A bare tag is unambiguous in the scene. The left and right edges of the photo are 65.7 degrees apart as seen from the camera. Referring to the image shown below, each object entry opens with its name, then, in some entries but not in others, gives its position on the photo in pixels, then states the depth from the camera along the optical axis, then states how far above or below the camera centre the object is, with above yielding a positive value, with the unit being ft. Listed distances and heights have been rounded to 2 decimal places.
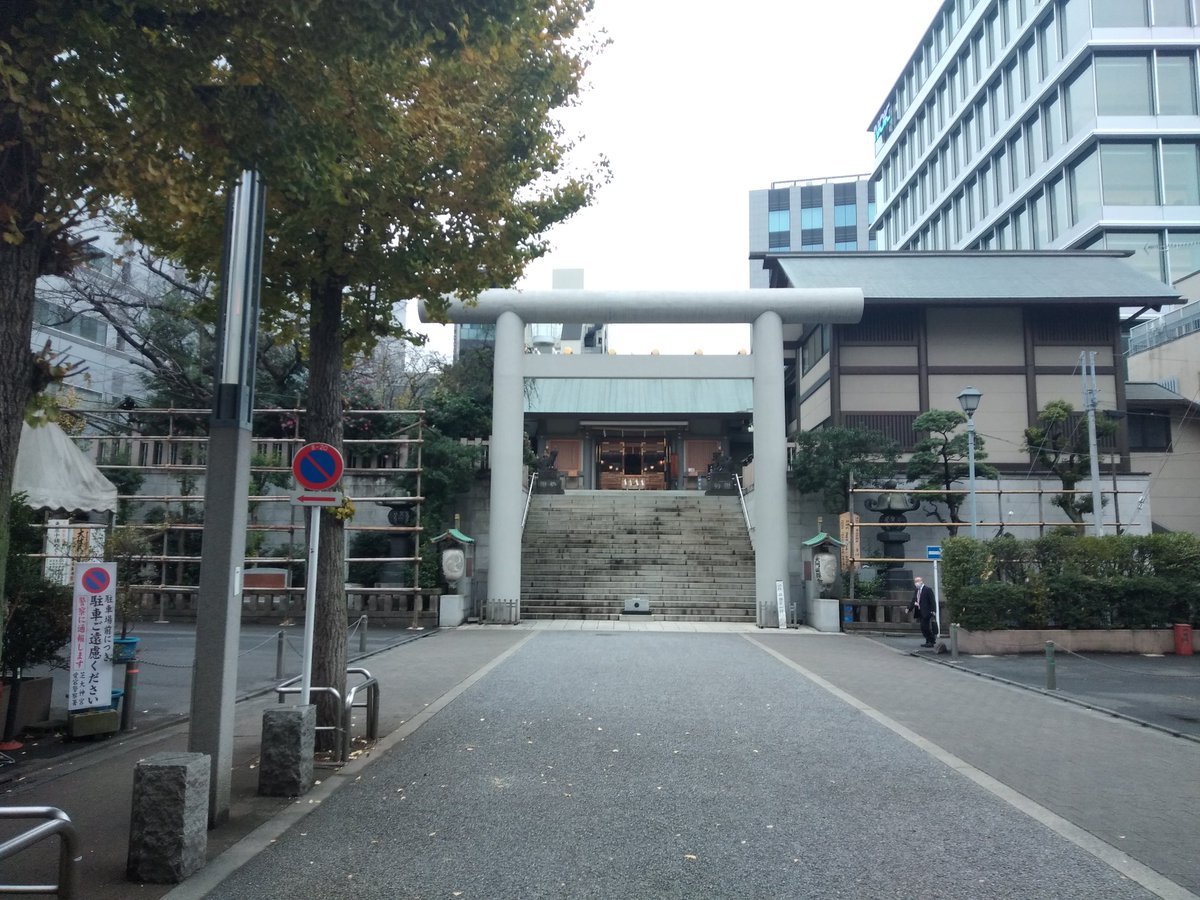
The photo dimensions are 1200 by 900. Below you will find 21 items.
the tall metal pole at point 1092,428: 68.33 +9.55
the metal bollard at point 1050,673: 42.86 -5.53
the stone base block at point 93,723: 29.19 -5.69
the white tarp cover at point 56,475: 29.55 +2.22
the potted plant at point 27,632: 28.86 -2.84
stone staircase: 83.41 -0.85
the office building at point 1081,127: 138.41 +67.85
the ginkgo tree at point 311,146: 19.03 +10.36
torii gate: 78.18 +15.58
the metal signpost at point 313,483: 25.62 +1.71
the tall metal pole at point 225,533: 20.70 +0.26
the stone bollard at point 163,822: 16.79 -5.06
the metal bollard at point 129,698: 31.09 -5.17
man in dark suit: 60.44 -3.83
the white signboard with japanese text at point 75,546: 51.37 -0.17
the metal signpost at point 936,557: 61.46 -0.37
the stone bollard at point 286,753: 22.57 -5.05
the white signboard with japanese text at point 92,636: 29.27 -2.91
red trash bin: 58.08 -5.29
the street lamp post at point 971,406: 64.49 +10.19
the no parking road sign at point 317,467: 25.68 +2.16
